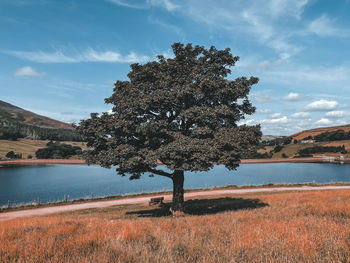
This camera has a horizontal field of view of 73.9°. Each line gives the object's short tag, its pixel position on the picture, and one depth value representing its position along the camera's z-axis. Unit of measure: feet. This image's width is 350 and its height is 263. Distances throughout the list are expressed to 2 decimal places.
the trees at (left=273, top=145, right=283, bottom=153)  563.48
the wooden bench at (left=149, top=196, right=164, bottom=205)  105.40
